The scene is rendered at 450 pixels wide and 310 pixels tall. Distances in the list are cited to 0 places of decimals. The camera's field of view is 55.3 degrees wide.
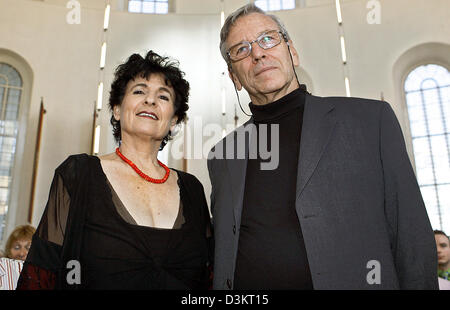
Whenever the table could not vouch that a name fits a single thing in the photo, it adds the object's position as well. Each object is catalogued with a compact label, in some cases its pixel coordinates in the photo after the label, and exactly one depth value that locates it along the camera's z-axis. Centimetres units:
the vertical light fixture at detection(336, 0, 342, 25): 744
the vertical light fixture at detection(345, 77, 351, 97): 687
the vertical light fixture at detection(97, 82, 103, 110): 704
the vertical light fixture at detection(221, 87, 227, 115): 757
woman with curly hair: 158
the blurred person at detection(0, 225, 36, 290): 418
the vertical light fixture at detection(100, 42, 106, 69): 707
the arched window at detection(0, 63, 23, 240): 740
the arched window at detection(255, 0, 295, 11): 876
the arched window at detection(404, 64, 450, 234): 742
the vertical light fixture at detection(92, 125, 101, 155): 556
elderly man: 139
